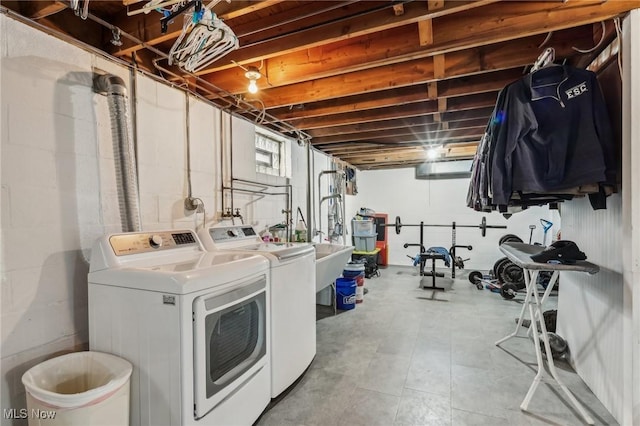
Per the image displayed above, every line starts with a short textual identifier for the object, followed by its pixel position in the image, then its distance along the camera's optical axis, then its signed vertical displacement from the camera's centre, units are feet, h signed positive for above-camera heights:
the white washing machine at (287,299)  6.44 -2.15
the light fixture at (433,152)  16.41 +3.28
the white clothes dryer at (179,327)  4.34 -1.89
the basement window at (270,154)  12.00 +2.41
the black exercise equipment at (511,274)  14.67 -3.45
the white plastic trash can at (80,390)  3.80 -2.56
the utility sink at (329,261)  9.30 -1.78
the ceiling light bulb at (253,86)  8.02 +3.38
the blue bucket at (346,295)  12.60 -3.73
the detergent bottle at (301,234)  12.31 -1.06
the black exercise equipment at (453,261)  17.31 -3.20
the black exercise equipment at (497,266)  15.23 -3.12
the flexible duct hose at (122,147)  5.77 +1.29
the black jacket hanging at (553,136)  5.42 +1.33
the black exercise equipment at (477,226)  17.29 -1.20
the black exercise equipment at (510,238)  16.97 -1.88
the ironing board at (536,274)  5.59 -1.64
